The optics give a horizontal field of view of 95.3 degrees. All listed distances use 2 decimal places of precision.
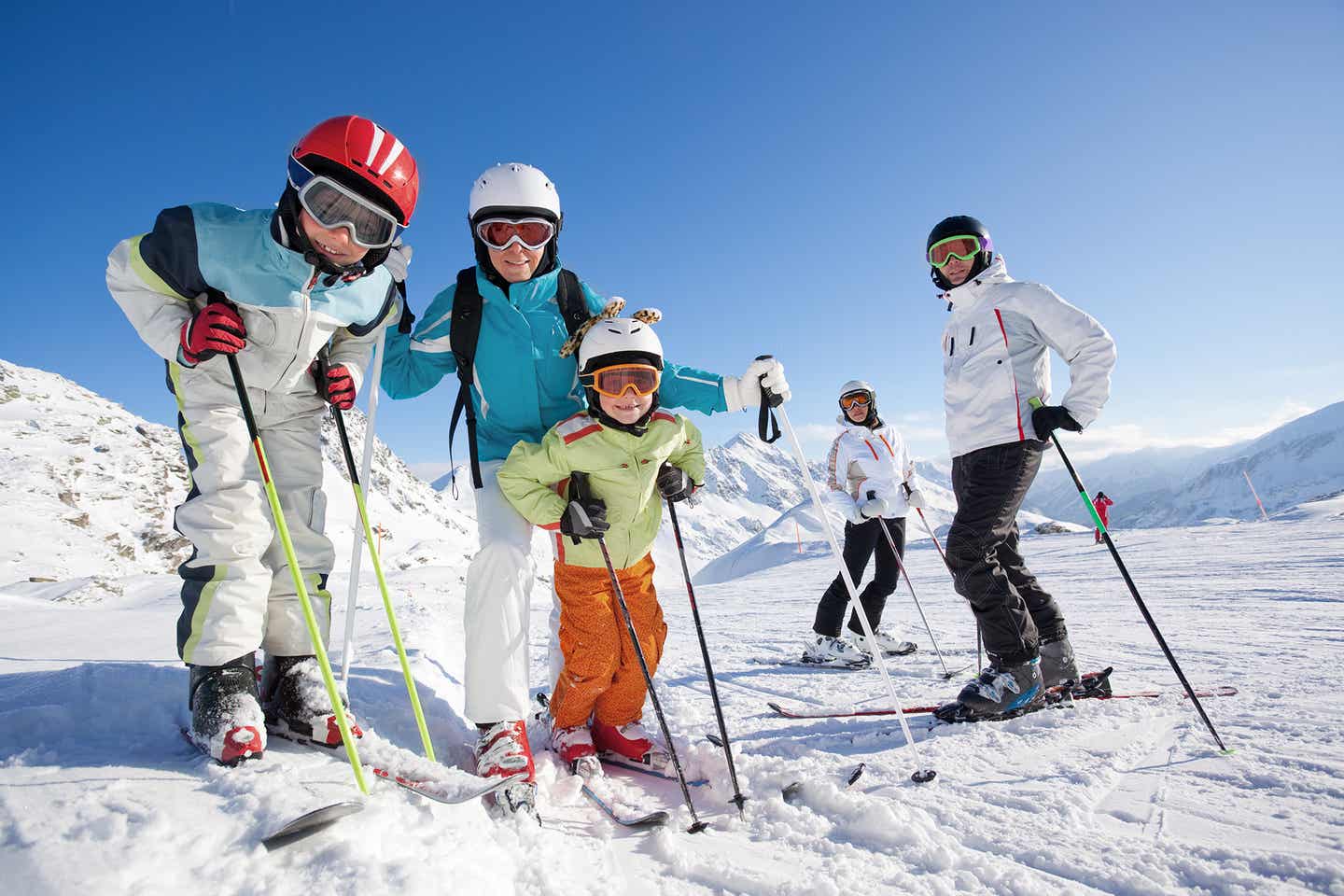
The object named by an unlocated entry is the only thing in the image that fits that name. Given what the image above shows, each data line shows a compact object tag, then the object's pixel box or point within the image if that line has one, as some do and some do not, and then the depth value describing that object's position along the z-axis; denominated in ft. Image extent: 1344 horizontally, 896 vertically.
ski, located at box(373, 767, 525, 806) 6.21
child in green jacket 9.43
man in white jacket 11.00
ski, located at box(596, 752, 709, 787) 9.15
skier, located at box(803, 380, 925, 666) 17.63
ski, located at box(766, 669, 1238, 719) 11.59
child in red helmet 7.35
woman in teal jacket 8.94
